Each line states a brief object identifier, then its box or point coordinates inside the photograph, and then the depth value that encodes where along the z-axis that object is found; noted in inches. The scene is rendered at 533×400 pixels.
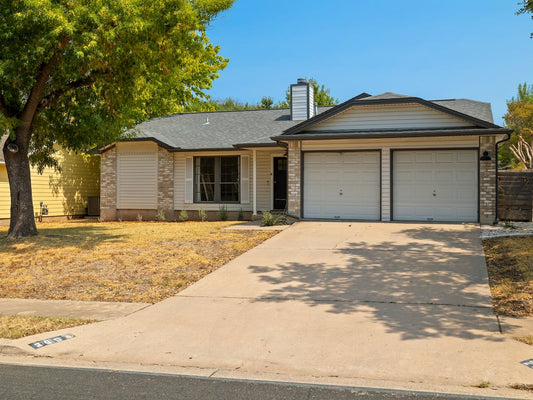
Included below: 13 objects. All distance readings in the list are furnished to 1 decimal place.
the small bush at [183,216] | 836.6
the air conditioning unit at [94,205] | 996.6
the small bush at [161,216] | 844.6
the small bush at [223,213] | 819.4
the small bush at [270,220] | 661.4
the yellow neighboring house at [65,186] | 879.2
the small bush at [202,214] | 826.8
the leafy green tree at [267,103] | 2047.7
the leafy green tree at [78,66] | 477.1
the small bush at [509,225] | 573.6
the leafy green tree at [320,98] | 1827.0
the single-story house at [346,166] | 633.6
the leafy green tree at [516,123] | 1585.1
